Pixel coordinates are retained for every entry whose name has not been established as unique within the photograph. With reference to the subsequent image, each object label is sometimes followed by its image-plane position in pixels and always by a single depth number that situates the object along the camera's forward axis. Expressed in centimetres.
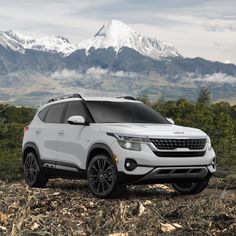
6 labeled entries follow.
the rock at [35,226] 556
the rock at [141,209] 639
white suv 811
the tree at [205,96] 16088
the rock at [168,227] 539
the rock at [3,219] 600
